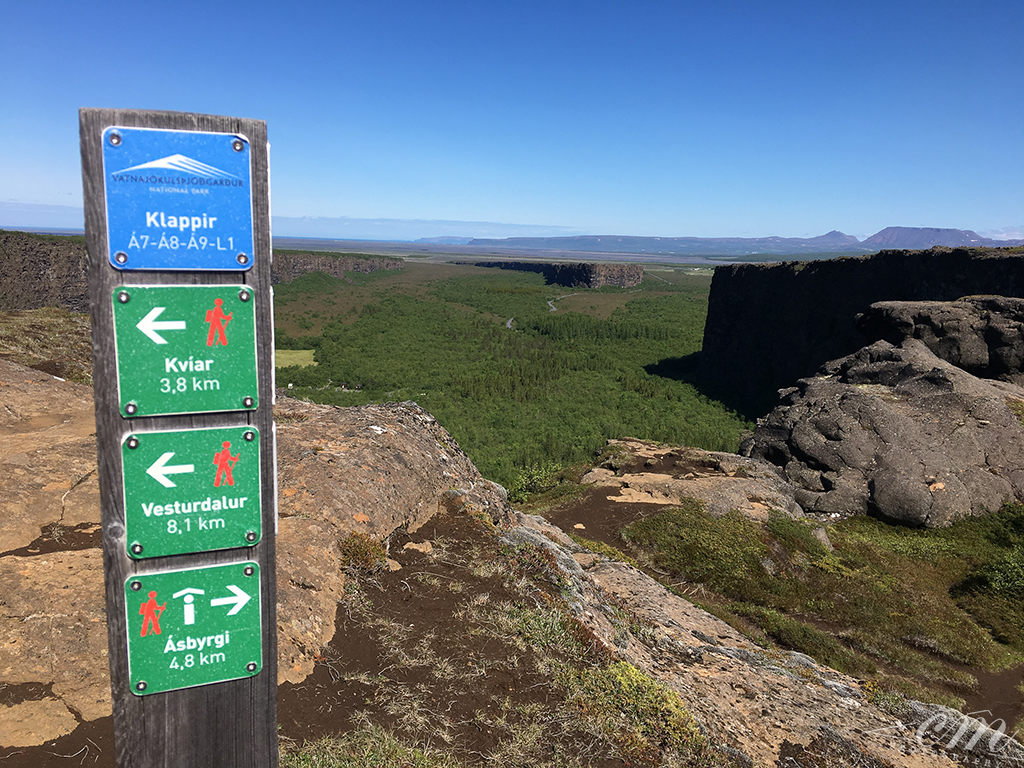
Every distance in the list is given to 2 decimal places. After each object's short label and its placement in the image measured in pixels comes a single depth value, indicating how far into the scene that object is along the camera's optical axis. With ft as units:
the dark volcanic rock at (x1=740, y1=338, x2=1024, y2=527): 61.93
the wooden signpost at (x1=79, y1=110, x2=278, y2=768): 7.49
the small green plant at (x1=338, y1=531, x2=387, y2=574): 23.32
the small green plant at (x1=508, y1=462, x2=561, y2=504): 67.67
